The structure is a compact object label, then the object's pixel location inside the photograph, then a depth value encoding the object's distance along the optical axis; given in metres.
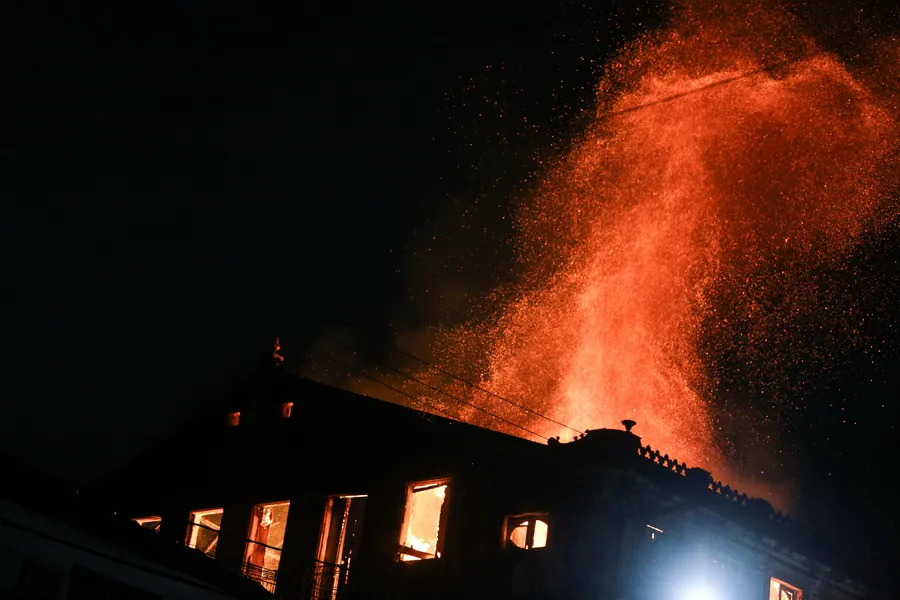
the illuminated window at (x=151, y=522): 24.97
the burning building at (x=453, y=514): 17.22
